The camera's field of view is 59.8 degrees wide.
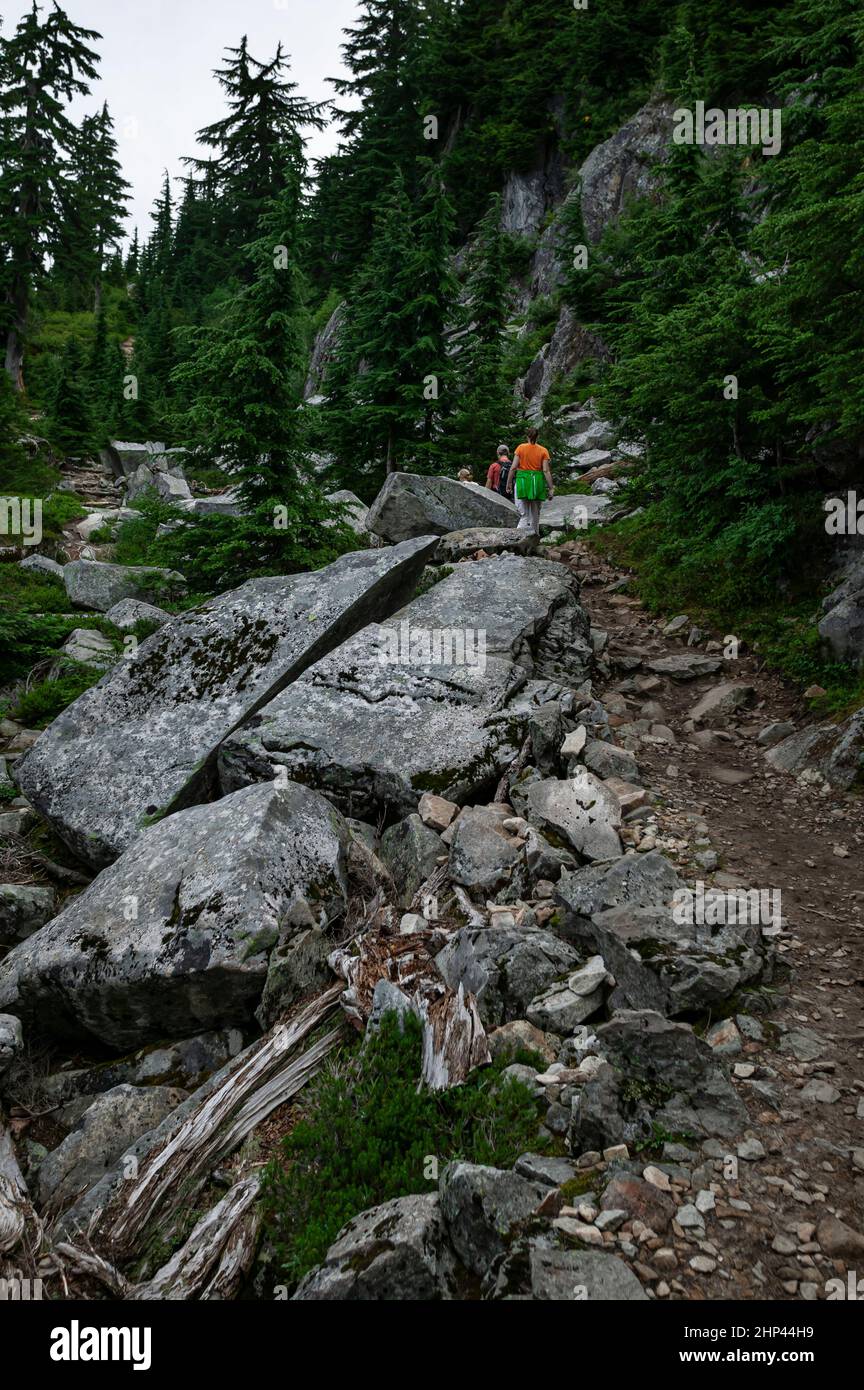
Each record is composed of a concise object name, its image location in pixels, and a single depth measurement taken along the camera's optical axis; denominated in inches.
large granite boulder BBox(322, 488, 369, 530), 620.4
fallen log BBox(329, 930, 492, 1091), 171.8
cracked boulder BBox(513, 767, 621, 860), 246.7
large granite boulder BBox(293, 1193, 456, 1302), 126.2
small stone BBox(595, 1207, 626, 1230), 129.2
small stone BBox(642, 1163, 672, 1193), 136.4
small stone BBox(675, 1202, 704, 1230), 129.2
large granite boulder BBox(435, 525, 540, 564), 522.6
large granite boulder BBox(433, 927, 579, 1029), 187.6
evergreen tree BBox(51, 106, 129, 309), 1438.2
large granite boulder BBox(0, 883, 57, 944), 290.8
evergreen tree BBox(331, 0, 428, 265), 1673.2
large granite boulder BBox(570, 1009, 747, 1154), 149.3
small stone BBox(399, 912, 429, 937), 232.5
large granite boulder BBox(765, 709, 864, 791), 299.4
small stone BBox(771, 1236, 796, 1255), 125.0
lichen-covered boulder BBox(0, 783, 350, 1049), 225.1
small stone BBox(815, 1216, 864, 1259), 123.9
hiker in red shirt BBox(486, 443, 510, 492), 652.1
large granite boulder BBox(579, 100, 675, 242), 1353.3
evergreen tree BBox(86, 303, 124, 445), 1333.7
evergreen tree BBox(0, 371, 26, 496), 765.8
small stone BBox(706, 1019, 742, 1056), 170.2
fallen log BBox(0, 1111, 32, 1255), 174.7
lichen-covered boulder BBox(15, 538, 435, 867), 319.3
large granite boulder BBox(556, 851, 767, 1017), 180.7
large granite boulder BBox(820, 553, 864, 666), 348.8
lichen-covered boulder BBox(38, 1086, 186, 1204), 195.8
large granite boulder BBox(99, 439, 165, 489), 1211.2
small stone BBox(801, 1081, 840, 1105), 156.3
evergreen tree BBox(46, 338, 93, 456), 1237.1
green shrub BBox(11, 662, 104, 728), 444.5
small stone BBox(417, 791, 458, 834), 278.7
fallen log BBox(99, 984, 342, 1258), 170.7
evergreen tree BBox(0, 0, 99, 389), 1363.2
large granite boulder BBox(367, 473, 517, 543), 603.2
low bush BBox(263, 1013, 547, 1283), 149.3
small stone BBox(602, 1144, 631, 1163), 143.5
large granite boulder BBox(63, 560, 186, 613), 555.8
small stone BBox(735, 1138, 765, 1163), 143.3
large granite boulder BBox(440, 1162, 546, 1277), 129.8
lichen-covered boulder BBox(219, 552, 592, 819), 305.4
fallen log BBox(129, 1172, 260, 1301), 146.9
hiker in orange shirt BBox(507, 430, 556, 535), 561.9
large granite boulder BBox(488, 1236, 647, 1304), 117.0
